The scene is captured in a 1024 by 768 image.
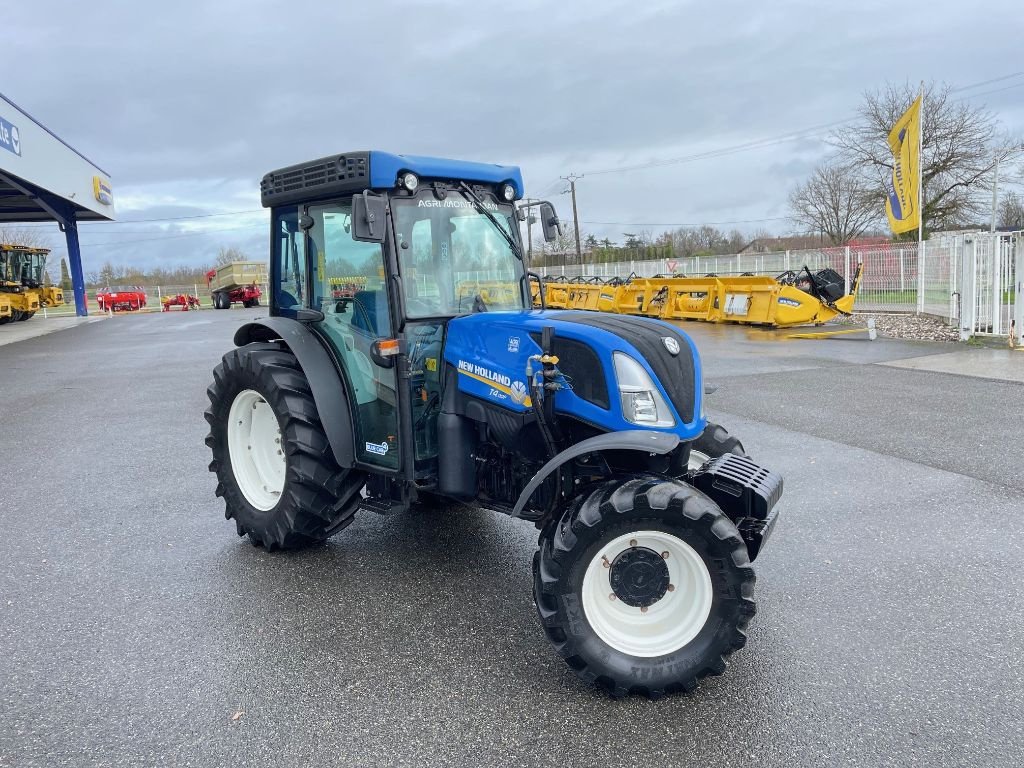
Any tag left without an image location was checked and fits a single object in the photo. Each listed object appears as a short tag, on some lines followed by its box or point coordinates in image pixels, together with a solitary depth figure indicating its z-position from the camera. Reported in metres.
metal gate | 12.51
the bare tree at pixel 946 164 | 32.25
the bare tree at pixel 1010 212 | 38.34
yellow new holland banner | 17.16
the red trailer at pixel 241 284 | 39.88
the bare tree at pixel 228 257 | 66.44
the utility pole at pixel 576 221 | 47.31
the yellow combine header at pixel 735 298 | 17.48
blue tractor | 2.97
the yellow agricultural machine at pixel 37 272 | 31.62
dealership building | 21.78
